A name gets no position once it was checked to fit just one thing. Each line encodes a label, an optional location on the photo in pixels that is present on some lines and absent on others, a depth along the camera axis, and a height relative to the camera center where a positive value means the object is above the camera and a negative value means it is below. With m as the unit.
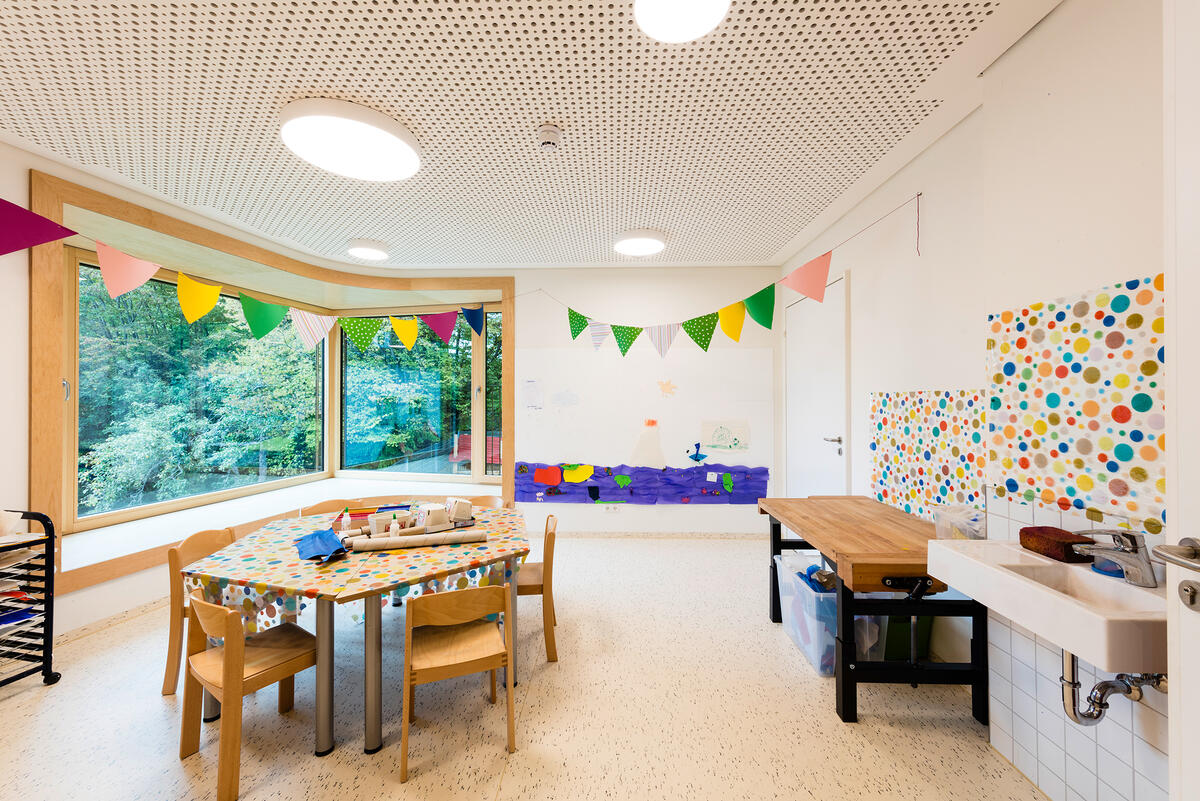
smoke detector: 2.01 +1.19
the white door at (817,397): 3.00 +0.04
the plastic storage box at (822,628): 2.08 -1.06
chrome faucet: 1.06 -0.37
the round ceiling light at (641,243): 3.14 +1.11
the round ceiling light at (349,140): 1.82 +1.12
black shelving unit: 1.95 -0.88
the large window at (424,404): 4.64 -0.01
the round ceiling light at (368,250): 3.44 +1.17
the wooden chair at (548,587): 2.20 -0.91
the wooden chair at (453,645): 1.51 -0.88
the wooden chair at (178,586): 1.87 -0.74
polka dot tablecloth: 1.63 -0.64
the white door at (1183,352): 0.77 +0.09
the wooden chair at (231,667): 1.39 -0.89
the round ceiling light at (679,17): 1.28 +1.11
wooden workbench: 1.66 -0.76
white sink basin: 0.91 -0.47
